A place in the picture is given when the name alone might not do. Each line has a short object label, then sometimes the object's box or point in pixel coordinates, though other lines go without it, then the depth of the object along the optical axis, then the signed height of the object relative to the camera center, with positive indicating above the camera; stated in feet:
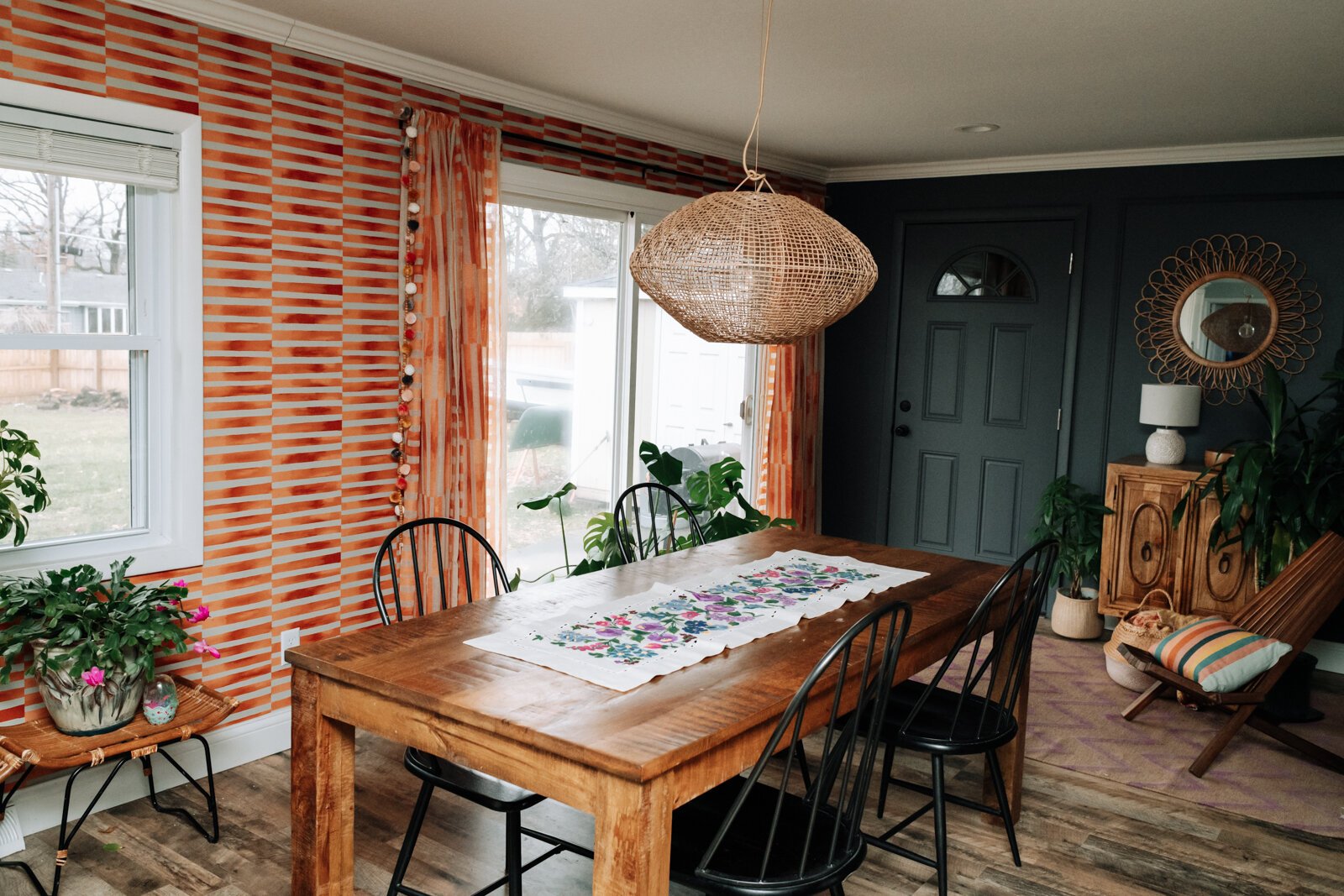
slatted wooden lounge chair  11.36 -2.85
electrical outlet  11.48 -3.37
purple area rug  10.77 -4.41
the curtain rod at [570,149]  11.98 +2.74
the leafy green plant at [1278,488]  13.41 -1.49
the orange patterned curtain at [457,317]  12.23 +0.33
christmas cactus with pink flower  8.76 -2.70
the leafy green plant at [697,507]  13.80 -2.25
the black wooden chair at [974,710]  8.33 -3.04
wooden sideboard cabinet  14.92 -2.66
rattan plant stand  8.46 -3.56
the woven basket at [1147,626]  13.51 -3.44
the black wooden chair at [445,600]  7.34 -3.07
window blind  8.95 +1.63
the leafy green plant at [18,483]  8.59 -1.36
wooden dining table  5.62 -2.19
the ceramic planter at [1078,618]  16.39 -3.97
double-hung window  9.51 -0.02
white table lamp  15.65 -0.64
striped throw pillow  11.32 -3.15
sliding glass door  14.20 -0.14
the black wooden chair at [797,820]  6.17 -3.11
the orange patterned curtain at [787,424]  18.44 -1.23
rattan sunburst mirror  15.55 +0.91
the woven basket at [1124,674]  13.96 -4.13
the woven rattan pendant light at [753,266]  7.58 +0.66
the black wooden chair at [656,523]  13.08 -2.60
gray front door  17.83 -0.33
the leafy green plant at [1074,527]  16.66 -2.58
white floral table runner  7.03 -2.10
